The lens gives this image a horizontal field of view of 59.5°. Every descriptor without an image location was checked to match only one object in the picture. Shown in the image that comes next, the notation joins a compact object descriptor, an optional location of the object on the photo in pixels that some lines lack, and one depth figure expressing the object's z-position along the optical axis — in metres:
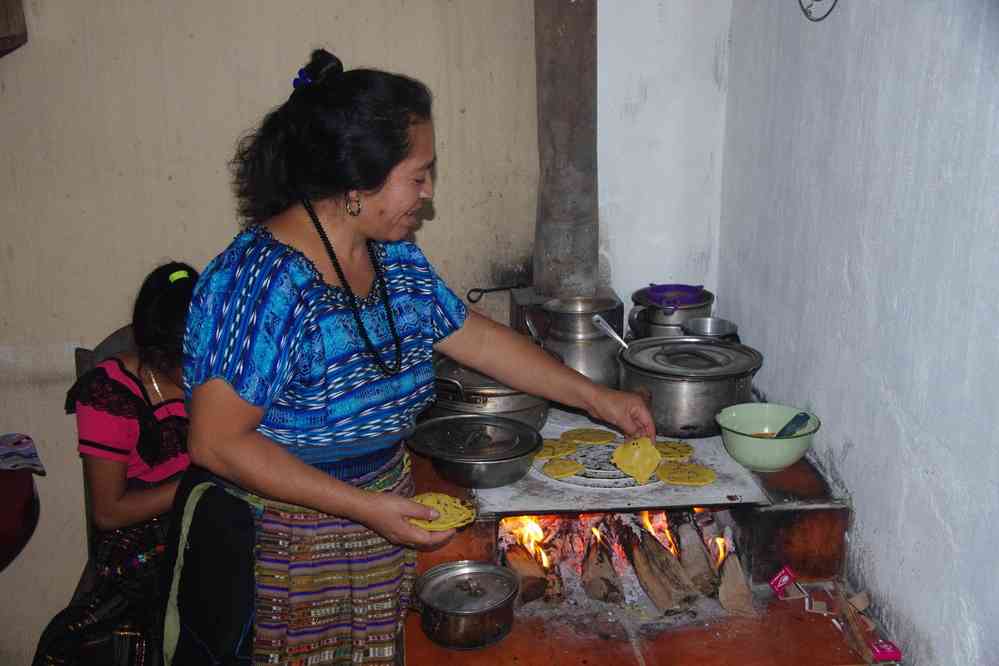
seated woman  2.64
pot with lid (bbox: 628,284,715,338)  3.94
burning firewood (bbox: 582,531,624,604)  2.99
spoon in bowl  3.04
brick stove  2.68
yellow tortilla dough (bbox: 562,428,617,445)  3.36
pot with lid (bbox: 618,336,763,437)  3.16
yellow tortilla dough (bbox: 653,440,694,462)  3.15
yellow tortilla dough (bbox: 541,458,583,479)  3.05
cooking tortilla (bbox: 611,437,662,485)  2.94
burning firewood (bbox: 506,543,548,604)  2.97
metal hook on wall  3.08
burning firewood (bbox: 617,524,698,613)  2.94
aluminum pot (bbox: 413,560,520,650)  2.60
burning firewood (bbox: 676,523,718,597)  2.98
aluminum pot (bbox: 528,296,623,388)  3.60
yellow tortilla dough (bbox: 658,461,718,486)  2.95
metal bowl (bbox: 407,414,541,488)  2.88
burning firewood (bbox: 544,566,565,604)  3.00
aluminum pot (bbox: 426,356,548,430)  3.16
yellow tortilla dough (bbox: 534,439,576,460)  3.23
